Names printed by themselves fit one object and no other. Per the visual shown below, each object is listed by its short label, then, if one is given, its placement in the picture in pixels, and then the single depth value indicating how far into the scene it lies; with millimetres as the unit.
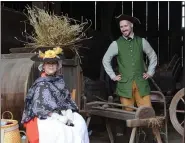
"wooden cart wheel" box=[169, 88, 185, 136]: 3887
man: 4730
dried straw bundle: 4340
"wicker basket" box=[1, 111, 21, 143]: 3729
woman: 3586
